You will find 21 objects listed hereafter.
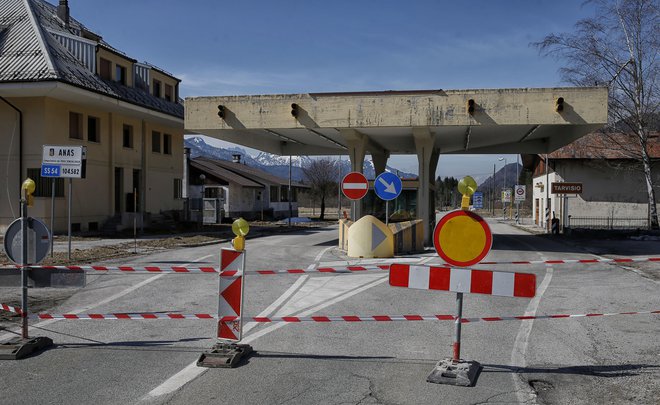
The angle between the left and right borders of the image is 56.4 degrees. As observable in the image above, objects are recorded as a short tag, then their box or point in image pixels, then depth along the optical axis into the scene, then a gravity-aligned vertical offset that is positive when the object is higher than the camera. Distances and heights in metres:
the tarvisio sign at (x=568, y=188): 32.06 +0.70
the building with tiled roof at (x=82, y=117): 25.33 +4.04
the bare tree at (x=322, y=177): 65.81 +2.85
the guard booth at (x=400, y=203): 27.19 -0.06
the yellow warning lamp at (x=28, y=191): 7.44 +0.14
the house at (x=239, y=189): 49.25 +1.13
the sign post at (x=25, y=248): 6.78 -0.52
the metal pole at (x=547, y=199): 38.50 +0.13
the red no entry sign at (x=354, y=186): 17.67 +0.46
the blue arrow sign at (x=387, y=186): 17.05 +0.44
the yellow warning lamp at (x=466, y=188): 5.83 +0.13
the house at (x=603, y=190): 40.12 +0.74
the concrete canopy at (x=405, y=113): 19.44 +2.96
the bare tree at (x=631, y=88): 33.12 +6.22
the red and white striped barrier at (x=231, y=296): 6.32 -0.96
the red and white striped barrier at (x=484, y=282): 5.86 -0.77
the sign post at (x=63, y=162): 16.05 +1.06
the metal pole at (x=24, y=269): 6.77 -0.74
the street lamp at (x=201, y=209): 36.69 -0.40
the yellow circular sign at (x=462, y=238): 5.77 -0.34
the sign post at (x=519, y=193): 47.34 +0.66
